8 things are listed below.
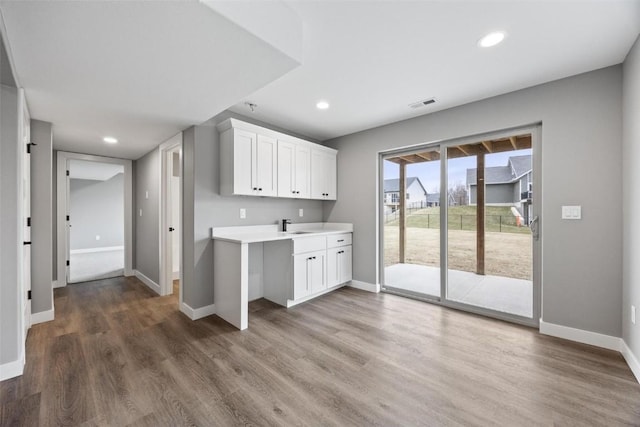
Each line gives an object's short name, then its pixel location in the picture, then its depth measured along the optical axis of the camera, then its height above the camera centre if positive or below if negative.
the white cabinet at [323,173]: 4.00 +0.63
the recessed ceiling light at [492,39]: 1.88 +1.28
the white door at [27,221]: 2.51 -0.08
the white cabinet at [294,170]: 3.54 +0.61
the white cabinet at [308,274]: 3.29 -0.81
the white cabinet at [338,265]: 3.77 -0.80
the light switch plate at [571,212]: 2.41 +0.00
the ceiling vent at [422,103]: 2.98 +1.28
